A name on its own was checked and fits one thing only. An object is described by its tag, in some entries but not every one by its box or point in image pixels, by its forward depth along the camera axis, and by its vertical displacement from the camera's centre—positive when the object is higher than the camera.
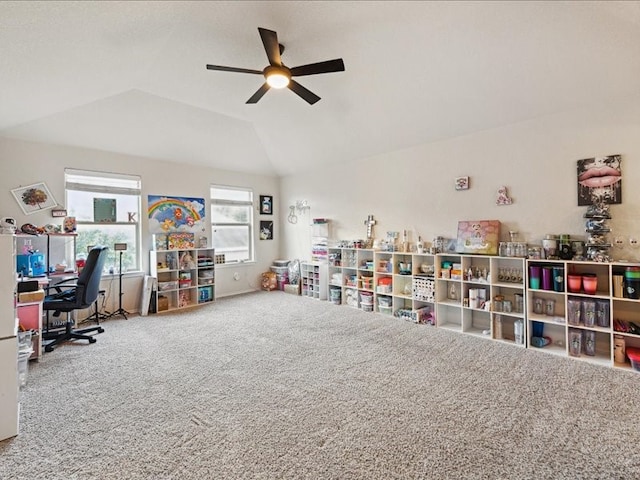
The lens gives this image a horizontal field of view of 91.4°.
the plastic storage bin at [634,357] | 2.94 -1.14
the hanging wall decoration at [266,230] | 7.07 +0.28
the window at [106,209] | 4.80 +0.56
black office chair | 3.69 -0.65
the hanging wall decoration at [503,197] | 4.00 +0.54
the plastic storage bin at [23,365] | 2.79 -1.10
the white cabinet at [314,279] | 6.04 -0.76
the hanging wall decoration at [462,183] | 4.35 +0.79
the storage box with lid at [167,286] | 5.29 -0.73
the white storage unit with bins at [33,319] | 3.32 -0.80
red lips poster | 3.28 +0.62
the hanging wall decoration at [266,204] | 7.06 +0.86
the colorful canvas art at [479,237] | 4.02 +0.03
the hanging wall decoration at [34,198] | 4.29 +0.66
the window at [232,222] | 6.43 +0.43
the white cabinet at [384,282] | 4.63 -0.68
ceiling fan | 2.54 +1.57
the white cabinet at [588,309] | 3.09 -0.76
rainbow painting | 5.48 +0.54
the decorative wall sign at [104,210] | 4.95 +0.55
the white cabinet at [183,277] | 5.34 -0.61
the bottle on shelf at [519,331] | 3.66 -1.10
